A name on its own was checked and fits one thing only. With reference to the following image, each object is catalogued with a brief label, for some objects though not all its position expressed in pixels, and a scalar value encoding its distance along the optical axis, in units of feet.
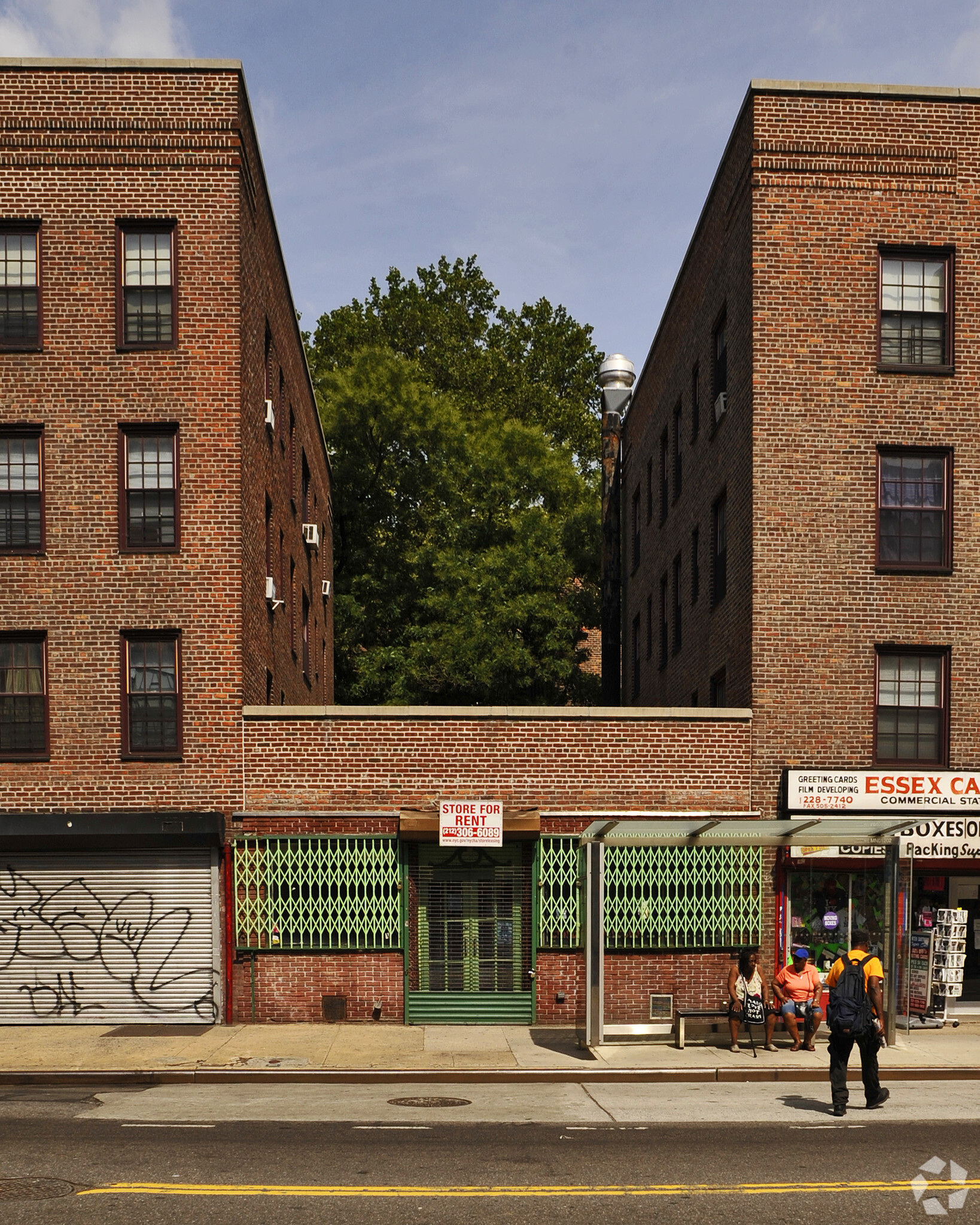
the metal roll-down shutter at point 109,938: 65.51
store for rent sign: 65.46
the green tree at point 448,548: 130.52
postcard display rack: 65.41
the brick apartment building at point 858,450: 68.95
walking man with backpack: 42.93
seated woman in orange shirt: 58.08
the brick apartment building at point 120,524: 65.87
